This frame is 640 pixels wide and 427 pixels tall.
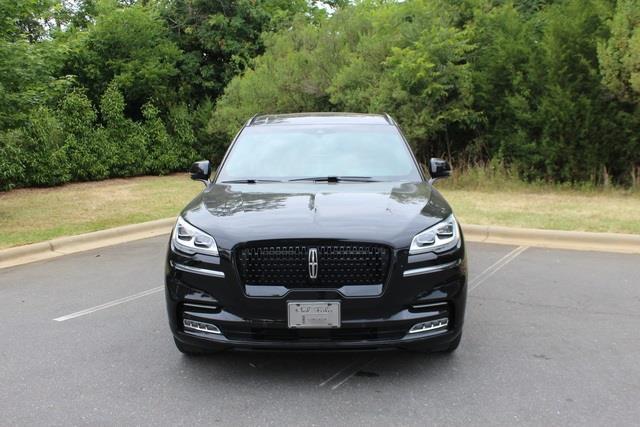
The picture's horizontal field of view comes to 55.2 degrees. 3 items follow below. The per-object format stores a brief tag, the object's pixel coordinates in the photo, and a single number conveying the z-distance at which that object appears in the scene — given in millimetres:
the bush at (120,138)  16875
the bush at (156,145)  17875
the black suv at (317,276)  3498
